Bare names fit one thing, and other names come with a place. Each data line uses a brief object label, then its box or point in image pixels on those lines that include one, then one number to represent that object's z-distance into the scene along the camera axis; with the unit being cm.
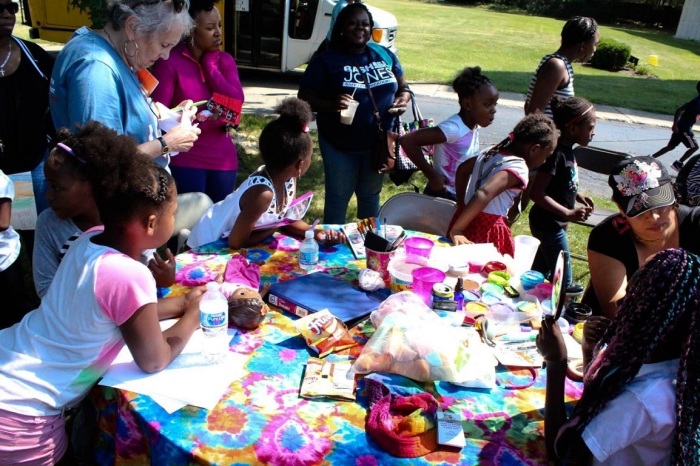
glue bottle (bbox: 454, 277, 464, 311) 252
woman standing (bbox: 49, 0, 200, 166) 262
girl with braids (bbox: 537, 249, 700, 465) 151
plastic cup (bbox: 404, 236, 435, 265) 279
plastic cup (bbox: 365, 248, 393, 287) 271
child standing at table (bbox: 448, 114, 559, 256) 334
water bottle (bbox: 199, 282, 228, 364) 201
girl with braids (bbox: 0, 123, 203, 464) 181
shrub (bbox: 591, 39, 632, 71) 2028
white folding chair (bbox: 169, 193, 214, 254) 329
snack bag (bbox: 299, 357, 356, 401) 186
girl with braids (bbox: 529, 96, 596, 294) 389
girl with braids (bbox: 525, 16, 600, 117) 438
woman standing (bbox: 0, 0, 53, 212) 310
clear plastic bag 196
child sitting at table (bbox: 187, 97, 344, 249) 288
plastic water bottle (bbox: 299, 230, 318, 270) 285
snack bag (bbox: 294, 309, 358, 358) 212
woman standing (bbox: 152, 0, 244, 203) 371
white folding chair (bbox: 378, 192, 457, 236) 370
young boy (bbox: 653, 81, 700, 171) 800
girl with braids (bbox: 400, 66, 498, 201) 398
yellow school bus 1174
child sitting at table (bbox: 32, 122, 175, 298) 210
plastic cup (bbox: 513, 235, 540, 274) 299
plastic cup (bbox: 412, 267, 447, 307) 251
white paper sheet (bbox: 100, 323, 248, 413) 181
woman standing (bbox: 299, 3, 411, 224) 416
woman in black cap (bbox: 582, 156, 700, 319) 242
